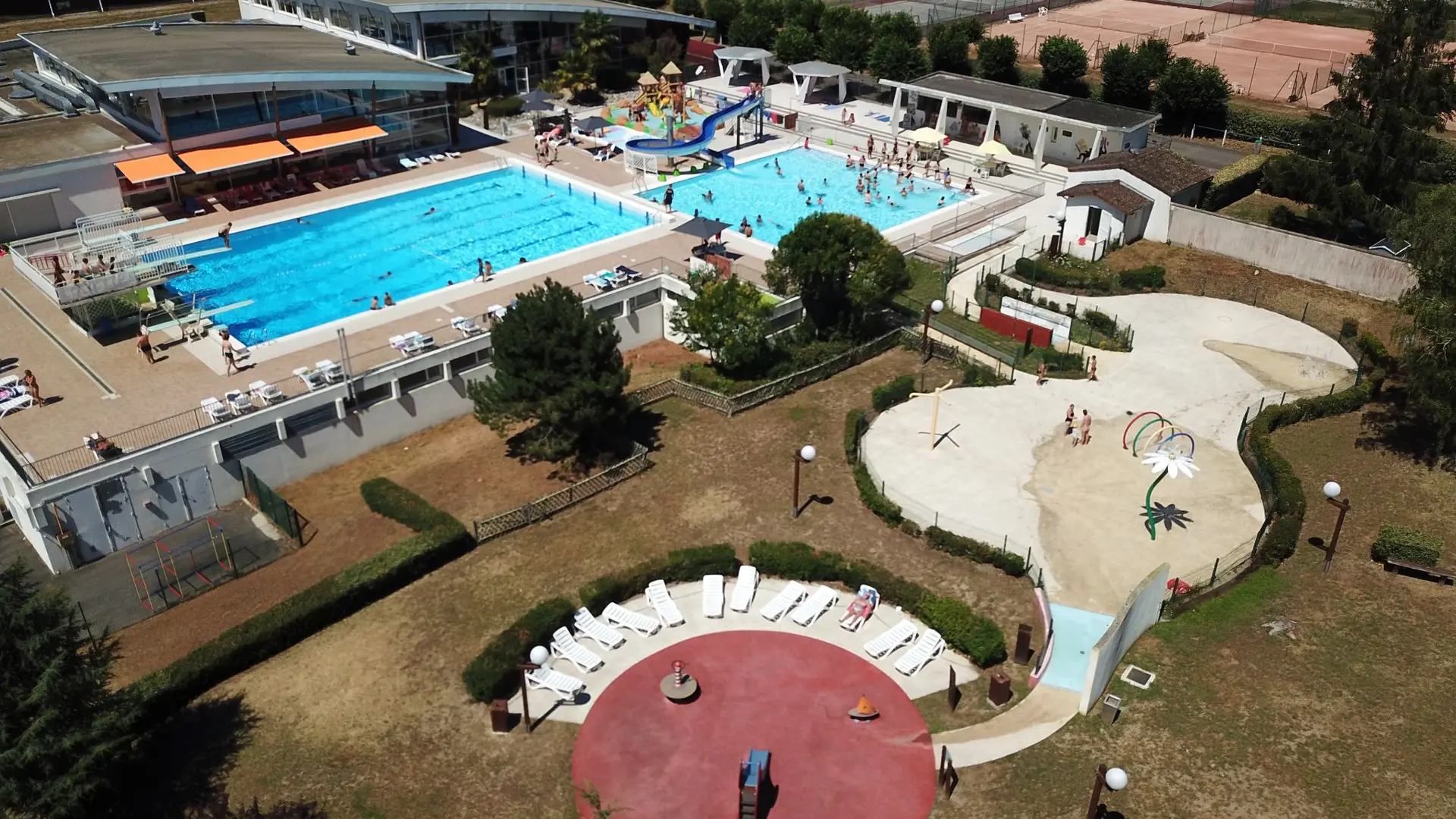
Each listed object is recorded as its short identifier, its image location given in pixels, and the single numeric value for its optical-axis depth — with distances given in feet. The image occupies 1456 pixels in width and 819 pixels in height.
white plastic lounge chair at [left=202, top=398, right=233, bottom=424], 110.01
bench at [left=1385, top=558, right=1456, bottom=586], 93.09
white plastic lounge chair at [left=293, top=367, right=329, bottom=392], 116.98
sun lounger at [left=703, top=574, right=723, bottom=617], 94.22
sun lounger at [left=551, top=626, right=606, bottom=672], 88.33
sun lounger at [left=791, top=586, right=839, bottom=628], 93.50
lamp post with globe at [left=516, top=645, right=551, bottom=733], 82.53
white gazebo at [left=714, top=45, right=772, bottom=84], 232.73
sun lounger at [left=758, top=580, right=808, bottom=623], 93.81
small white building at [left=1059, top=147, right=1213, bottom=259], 163.63
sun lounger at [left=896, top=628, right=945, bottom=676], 87.71
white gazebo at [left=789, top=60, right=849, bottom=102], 223.71
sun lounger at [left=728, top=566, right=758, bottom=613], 94.99
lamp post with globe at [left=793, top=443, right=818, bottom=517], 99.14
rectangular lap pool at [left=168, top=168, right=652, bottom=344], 149.18
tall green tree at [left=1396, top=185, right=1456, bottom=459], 100.07
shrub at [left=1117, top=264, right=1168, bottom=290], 150.30
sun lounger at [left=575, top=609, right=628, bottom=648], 90.43
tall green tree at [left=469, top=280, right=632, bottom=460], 107.76
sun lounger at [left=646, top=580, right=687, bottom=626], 93.40
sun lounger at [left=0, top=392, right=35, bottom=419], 113.09
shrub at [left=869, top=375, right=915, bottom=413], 122.83
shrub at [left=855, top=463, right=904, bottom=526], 103.96
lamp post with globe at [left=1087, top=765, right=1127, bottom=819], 62.75
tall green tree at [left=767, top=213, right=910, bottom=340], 129.90
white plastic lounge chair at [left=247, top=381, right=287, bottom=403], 113.50
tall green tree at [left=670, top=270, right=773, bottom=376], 126.62
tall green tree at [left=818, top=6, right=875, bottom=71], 227.81
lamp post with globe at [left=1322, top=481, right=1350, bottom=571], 92.68
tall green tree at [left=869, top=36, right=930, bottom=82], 216.33
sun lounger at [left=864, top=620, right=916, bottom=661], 89.51
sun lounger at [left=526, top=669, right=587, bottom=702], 85.15
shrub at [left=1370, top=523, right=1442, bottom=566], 93.45
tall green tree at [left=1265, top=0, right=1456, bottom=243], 145.89
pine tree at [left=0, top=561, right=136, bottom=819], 67.36
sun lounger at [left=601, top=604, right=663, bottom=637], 92.27
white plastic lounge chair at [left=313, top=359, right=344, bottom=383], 116.67
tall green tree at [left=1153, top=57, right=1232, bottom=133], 201.05
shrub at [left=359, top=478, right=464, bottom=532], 103.86
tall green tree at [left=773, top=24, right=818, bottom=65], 233.55
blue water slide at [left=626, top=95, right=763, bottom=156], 188.24
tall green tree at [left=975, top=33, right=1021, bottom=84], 223.30
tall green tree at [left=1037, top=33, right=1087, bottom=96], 217.15
